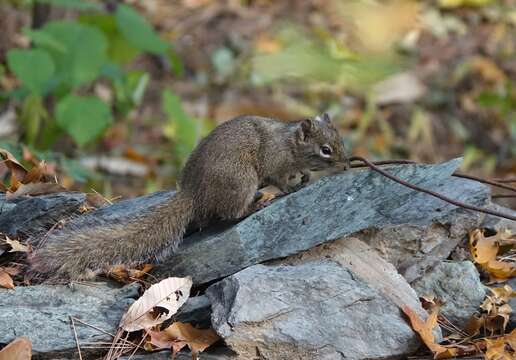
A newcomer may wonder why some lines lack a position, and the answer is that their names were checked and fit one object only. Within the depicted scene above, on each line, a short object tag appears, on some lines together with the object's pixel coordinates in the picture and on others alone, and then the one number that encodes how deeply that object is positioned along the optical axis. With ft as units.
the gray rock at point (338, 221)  20.52
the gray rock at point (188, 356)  17.93
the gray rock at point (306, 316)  17.88
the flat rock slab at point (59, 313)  17.87
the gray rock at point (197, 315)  18.85
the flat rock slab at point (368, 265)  19.61
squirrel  19.54
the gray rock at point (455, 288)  20.59
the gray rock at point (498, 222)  24.27
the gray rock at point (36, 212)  21.80
